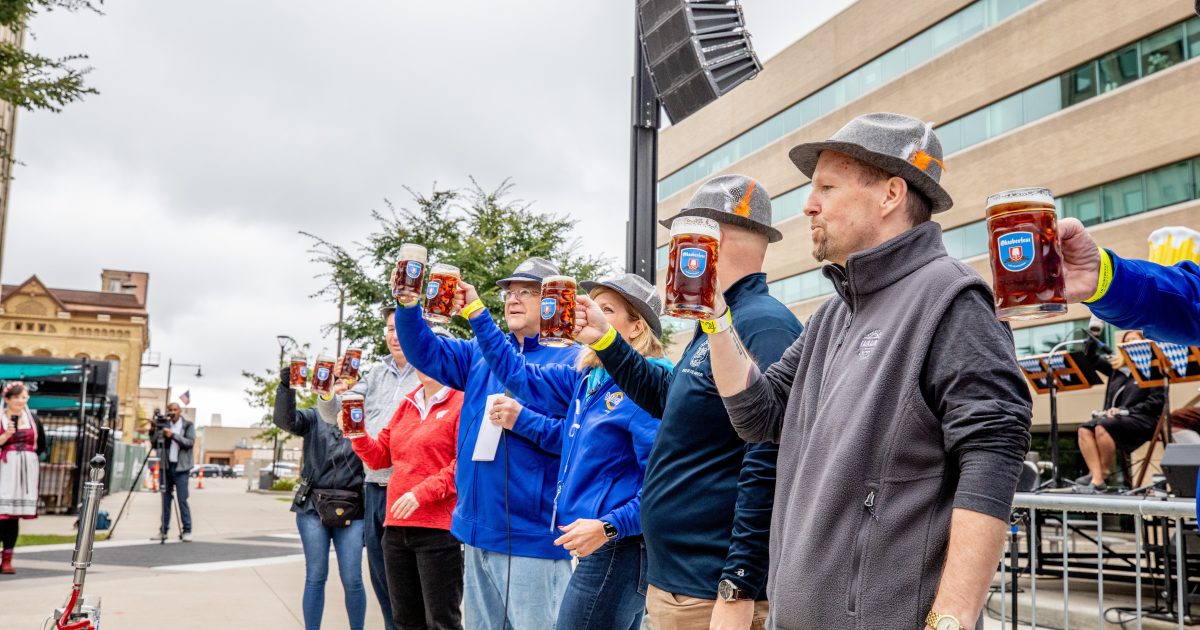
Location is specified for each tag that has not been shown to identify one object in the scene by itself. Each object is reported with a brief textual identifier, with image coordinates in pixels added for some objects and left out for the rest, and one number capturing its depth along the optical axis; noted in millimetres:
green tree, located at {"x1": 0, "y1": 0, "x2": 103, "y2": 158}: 13078
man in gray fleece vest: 1981
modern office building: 25438
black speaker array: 6688
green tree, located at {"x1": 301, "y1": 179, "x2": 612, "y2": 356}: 16328
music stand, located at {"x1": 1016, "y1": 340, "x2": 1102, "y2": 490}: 9859
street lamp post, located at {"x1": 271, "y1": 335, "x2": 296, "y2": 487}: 8598
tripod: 14203
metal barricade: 3965
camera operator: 14172
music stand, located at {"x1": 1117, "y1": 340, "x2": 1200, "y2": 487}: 7109
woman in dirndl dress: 10242
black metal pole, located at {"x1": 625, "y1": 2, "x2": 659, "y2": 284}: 6152
